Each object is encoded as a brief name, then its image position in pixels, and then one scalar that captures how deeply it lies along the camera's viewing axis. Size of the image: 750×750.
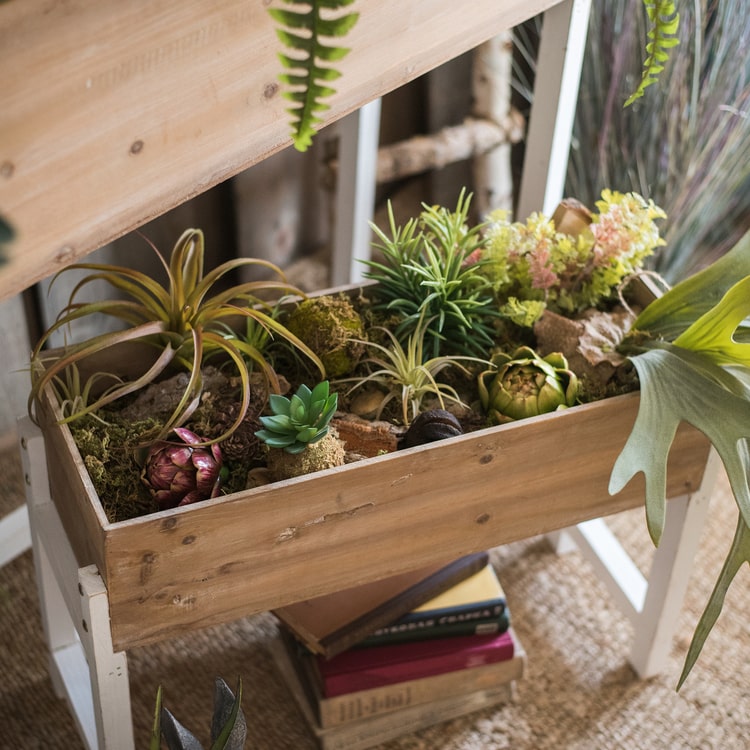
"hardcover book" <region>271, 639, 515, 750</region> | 1.44
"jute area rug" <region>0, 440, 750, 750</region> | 1.49
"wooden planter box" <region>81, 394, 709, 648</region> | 1.04
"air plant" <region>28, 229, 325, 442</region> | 1.12
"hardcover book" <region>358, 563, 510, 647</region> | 1.43
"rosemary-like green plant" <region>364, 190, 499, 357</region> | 1.26
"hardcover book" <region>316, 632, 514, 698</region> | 1.41
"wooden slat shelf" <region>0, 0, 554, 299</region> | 0.78
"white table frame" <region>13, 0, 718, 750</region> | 1.14
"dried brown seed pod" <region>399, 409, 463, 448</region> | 1.14
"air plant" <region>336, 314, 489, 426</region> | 1.21
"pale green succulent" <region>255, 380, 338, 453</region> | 1.06
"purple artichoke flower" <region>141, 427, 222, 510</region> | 1.07
